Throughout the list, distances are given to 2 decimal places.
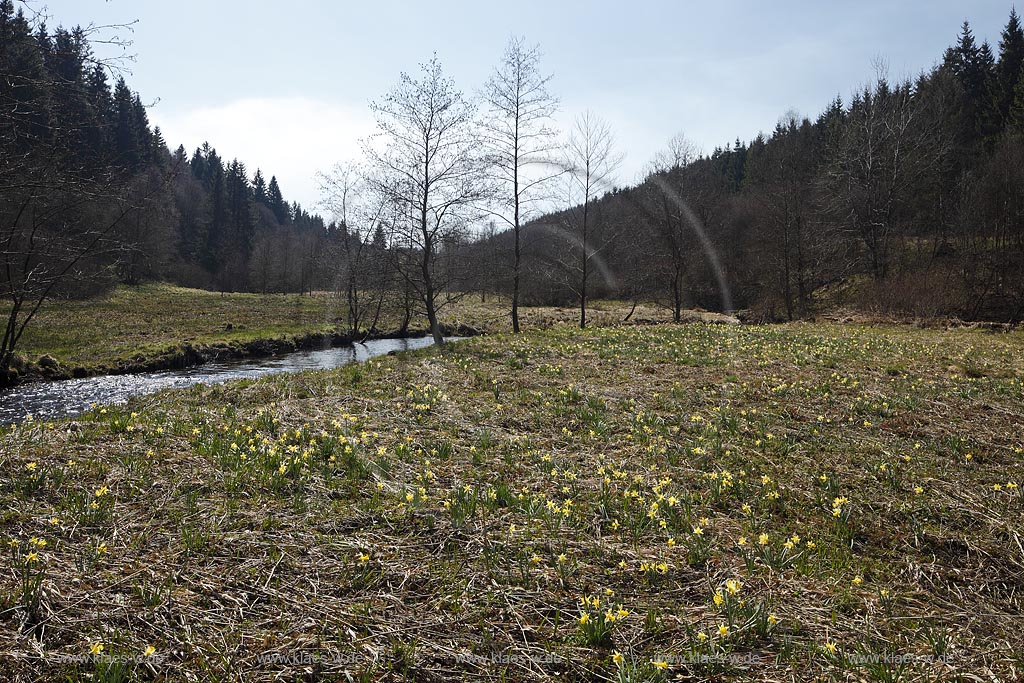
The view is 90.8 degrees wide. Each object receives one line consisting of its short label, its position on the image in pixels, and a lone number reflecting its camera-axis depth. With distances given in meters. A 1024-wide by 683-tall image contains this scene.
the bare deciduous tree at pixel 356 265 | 24.62
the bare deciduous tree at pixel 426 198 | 19.73
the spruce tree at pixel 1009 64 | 45.25
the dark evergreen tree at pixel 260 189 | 96.75
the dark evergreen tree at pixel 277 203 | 103.33
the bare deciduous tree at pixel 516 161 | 23.09
